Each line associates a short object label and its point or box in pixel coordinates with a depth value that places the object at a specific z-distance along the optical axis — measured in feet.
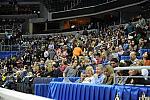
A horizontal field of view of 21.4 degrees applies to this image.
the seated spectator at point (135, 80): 23.28
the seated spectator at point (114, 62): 32.13
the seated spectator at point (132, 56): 32.77
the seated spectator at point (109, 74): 27.55
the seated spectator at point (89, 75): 31.39
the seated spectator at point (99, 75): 29.21
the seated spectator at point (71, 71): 40.10
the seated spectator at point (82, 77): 33.17
